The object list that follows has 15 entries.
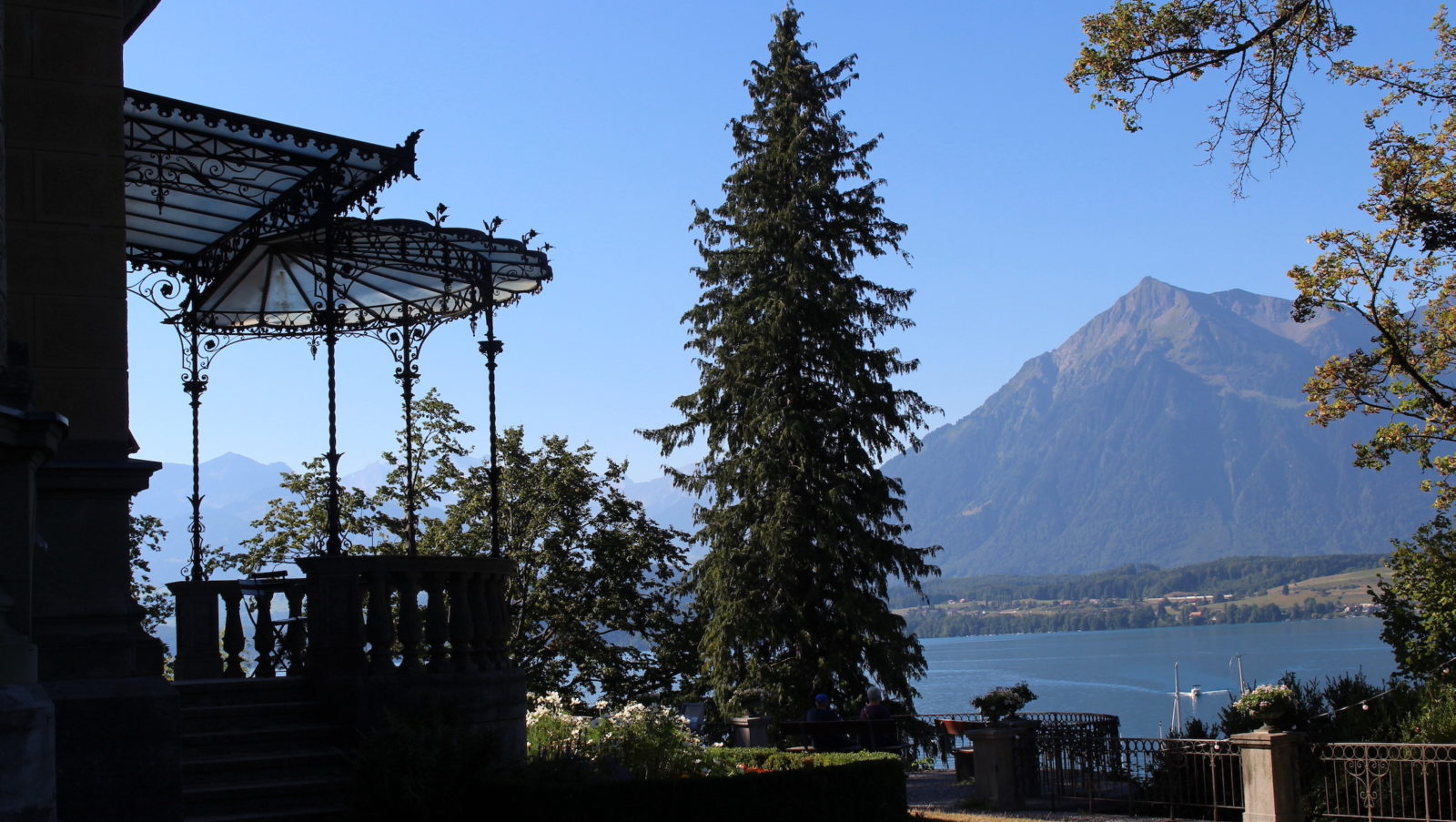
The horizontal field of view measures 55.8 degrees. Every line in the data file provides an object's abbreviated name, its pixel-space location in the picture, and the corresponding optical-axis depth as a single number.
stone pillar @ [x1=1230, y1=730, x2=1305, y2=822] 15.80
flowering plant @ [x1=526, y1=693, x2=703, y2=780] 12.26
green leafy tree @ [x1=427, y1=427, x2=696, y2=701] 30.38
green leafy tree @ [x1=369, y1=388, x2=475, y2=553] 33.22
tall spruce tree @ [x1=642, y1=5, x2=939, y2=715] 28.05
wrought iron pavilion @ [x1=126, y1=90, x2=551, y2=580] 11.95
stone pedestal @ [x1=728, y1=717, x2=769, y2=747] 22.05
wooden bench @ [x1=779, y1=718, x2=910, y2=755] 18.41
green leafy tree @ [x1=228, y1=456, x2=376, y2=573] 31.67
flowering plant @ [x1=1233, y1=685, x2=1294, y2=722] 16.22
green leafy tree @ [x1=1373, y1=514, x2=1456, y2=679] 21.78
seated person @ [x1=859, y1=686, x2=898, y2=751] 20.22
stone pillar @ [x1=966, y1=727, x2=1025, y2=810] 18.73
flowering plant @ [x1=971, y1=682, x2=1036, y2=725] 19.69
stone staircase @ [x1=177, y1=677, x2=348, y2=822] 9.85
